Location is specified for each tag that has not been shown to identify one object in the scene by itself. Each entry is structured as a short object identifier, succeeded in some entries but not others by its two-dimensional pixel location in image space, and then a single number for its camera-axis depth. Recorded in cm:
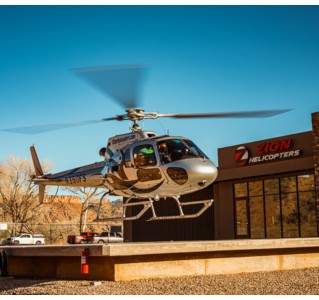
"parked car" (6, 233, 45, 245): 4103
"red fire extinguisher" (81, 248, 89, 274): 1030
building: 2411
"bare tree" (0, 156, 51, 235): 5106
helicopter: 1394
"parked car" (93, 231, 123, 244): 3956
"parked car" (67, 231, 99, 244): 3662
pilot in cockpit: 1403
